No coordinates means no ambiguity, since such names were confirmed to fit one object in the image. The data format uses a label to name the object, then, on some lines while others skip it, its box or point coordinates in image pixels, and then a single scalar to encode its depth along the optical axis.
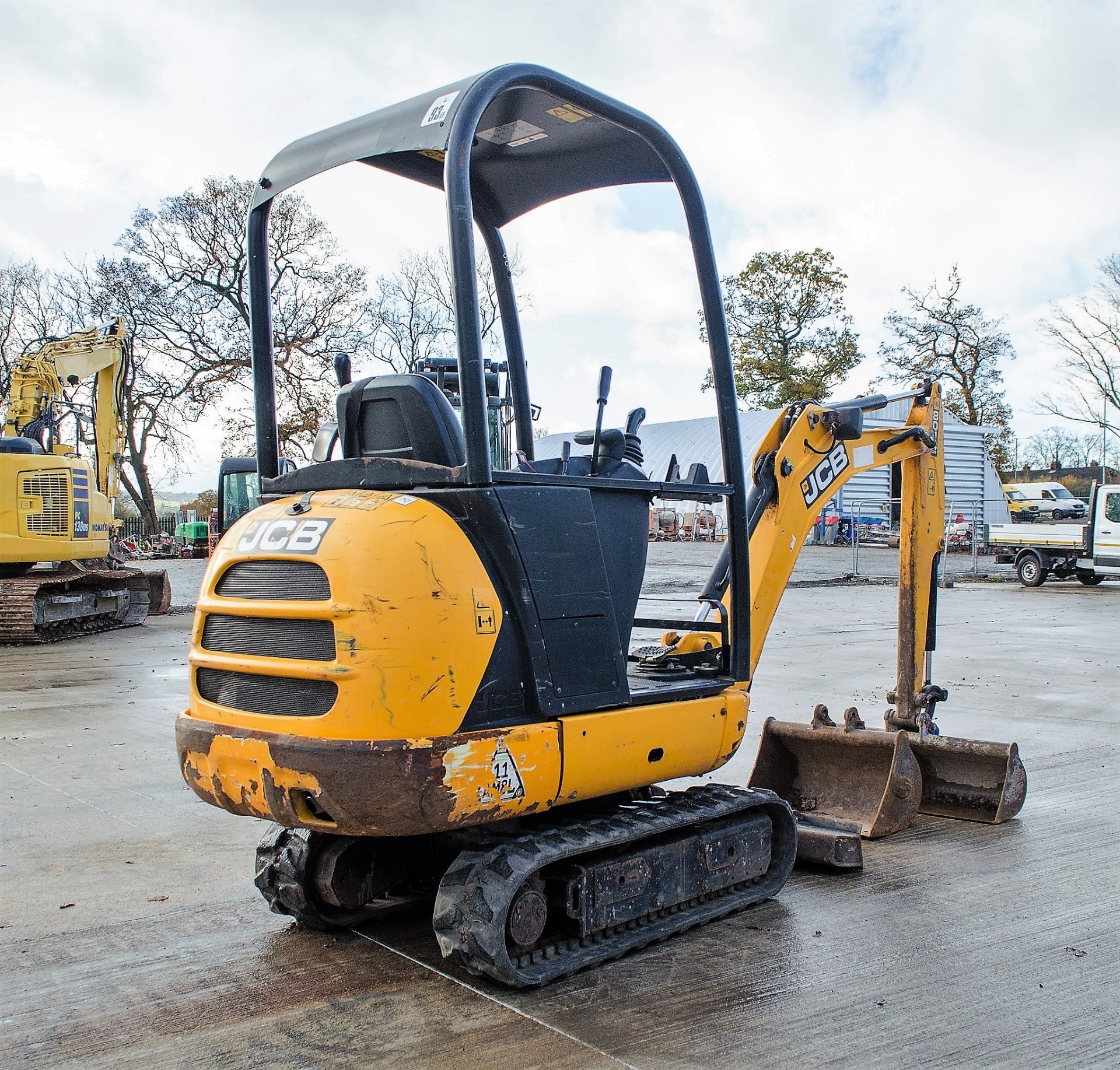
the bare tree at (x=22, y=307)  39.00
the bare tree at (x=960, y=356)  49.47
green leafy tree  47.16
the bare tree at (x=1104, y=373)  47.03
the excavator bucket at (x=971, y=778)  5.48
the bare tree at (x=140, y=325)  31.00
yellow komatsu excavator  14.29
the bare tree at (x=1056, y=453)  65.69
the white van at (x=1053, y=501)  42.81
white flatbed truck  22.89
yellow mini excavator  3.28
